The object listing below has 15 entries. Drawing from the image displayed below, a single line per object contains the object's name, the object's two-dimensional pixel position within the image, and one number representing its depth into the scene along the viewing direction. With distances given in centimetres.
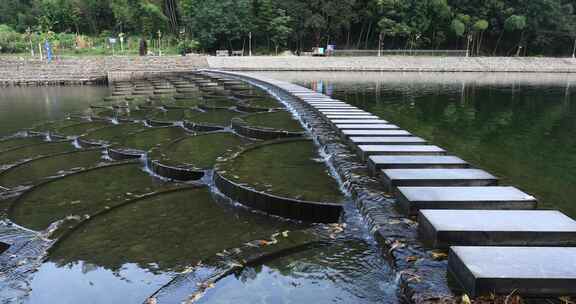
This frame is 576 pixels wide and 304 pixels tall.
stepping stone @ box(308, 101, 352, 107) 1144
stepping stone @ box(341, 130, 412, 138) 721
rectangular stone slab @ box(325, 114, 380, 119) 925
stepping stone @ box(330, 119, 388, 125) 856
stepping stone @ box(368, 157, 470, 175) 525
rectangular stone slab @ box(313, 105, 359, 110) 1086
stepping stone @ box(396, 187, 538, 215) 387
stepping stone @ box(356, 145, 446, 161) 590
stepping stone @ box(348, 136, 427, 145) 657
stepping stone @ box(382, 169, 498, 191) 458
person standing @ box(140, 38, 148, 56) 4131
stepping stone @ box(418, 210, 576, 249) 316
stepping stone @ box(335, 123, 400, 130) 788
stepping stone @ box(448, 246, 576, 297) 252
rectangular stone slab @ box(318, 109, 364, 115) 1009
